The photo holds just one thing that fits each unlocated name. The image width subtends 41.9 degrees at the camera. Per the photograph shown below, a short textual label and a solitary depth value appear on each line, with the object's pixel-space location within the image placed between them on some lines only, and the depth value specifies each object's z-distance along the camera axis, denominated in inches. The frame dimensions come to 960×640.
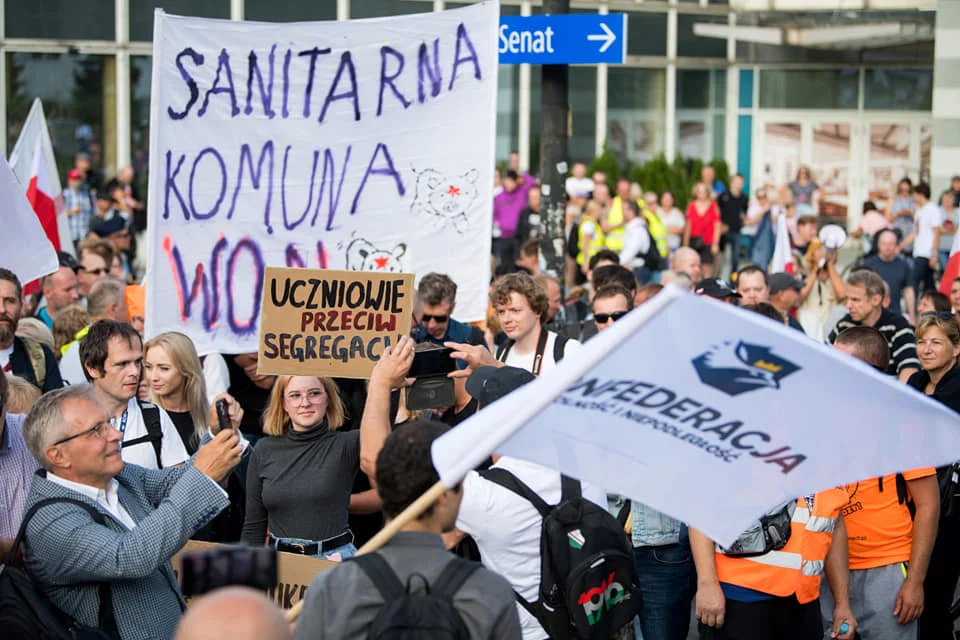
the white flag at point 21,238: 252.1
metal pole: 402.0
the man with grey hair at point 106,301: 300.8
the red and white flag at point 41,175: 372.8
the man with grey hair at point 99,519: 140.2
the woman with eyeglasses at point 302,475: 195.3
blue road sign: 355.6
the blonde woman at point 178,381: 226.2
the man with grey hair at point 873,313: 315.0
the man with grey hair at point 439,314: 269.7
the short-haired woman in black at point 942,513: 228.4
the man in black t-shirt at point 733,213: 827.4
